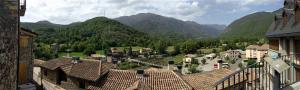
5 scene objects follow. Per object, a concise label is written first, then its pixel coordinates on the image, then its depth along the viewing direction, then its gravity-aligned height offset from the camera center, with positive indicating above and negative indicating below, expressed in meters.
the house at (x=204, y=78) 13.38 -2.49
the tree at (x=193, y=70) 44.18 -5.90
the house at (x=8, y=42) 3.02 +0.03
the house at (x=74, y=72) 15.11 -2.23
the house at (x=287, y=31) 10.19 +0.61
